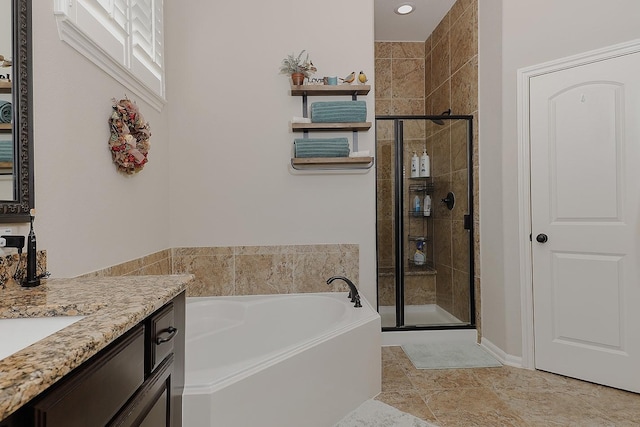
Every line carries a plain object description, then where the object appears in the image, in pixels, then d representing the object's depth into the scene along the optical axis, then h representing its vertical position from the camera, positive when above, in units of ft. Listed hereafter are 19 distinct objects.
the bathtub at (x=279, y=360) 4.75 -2.42
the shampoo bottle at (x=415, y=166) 10.30 +1.38
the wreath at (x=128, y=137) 5.94 +1.38
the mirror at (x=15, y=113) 3.76 +1.13
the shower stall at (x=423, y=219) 10.18 -0.14
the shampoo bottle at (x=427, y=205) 10.52 +0.27
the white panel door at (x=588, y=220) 7.34 -0.16
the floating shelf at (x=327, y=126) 8.60 +2.12
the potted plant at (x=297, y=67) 8.58 +3.56
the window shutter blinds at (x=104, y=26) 5.03 +2.87
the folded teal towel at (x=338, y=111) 8.56 +2.44
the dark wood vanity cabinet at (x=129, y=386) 1.94 -1.14
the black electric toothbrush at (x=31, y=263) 3.76 -0.46
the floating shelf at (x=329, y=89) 8.57 +3.00
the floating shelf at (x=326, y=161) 8.59 +1.28
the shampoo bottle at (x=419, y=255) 10.51 -1.17
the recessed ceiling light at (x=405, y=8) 10.98 +6.30
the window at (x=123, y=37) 4.88 +2.86
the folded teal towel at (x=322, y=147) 8.50 +1.60
